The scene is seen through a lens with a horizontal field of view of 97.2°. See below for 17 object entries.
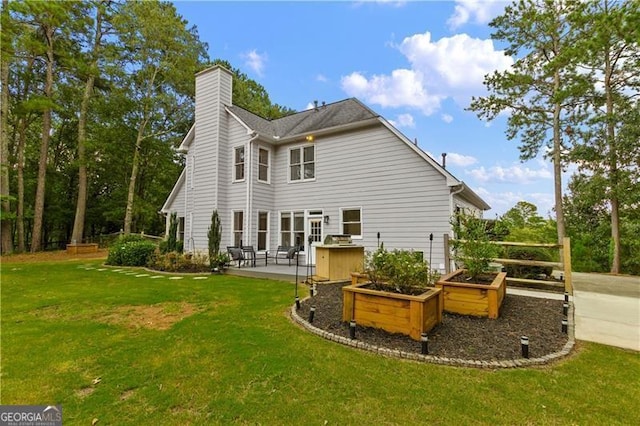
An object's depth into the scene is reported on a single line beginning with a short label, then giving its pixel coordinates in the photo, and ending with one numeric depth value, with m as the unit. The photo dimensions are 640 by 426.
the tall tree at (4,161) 13.12
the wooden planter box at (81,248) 15.64
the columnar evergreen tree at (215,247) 10.05
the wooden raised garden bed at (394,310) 3.74
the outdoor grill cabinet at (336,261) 8.06
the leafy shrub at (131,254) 11.54
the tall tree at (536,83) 12.35
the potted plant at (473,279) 4.72
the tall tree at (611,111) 10.73
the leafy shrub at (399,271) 4.15
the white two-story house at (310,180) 9.51
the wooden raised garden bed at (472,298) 4.67
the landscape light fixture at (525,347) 3.30
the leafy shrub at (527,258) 8.30
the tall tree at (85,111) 17.34
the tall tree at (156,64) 18.09
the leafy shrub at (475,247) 5.35
